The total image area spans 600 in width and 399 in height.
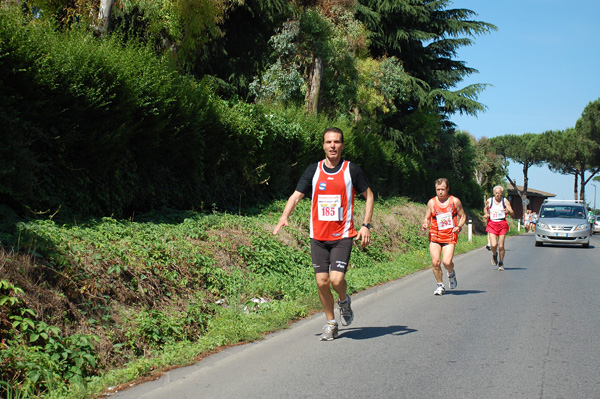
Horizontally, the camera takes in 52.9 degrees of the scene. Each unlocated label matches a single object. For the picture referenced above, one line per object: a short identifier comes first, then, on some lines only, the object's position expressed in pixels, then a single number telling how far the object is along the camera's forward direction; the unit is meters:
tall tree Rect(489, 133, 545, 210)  74.56
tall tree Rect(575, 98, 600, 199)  59.91
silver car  24.94
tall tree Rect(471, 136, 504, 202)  61.62
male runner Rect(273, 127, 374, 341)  6.62
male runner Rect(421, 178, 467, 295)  10.66
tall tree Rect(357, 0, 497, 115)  31.22
